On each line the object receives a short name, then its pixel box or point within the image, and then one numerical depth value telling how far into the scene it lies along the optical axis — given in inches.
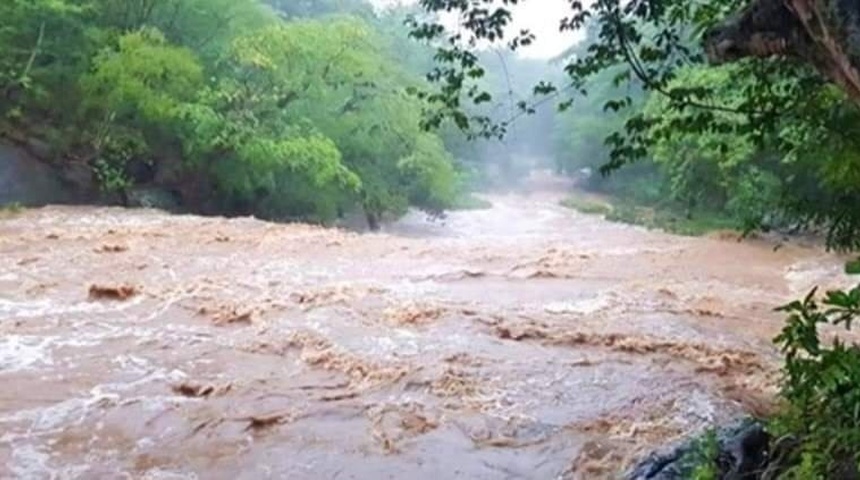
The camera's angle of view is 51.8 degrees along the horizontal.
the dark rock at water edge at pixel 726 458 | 130.4
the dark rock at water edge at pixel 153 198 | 685.3
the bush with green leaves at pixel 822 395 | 104.4
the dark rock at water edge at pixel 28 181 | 661.9
